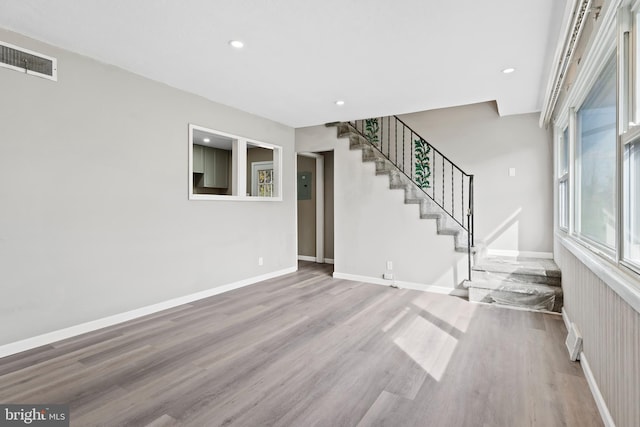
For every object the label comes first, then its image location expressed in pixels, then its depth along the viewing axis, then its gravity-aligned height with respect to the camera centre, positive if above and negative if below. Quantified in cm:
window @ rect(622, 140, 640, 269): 156 +4
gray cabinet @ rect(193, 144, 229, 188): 693 +99
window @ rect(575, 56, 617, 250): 208 +37
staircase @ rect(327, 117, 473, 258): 457 +41
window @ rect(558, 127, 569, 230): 366 +34
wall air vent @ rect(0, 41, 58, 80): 263 +125
